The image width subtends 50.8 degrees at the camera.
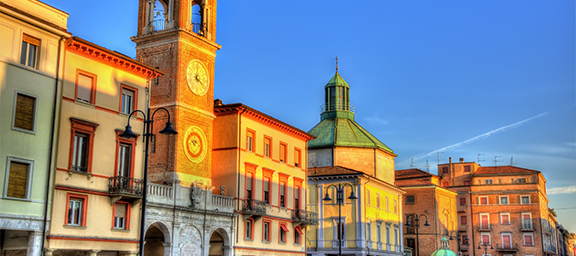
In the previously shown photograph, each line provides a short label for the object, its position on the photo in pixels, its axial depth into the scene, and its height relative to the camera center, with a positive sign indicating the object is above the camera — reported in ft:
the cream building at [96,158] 86.02 +12.37
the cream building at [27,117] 77.36 +16.02
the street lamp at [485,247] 285.88 -0.85
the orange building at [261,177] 125.49 +14.24
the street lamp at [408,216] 247.38 +11.20
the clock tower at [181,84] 109.70 +29.16
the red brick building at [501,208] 283.18 +17.40
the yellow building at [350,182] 177.99 +17.98
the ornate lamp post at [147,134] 69.46 +12.10
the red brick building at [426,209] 245.86 +14.41
